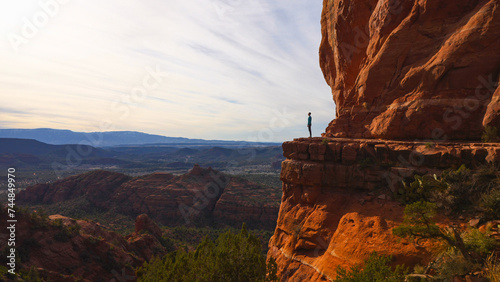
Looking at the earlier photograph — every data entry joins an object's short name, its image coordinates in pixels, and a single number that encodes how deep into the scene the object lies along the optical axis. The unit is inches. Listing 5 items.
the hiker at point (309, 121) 978.1
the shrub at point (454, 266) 353.4
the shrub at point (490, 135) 550.7
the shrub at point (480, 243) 377.4
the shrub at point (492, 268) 315.6
